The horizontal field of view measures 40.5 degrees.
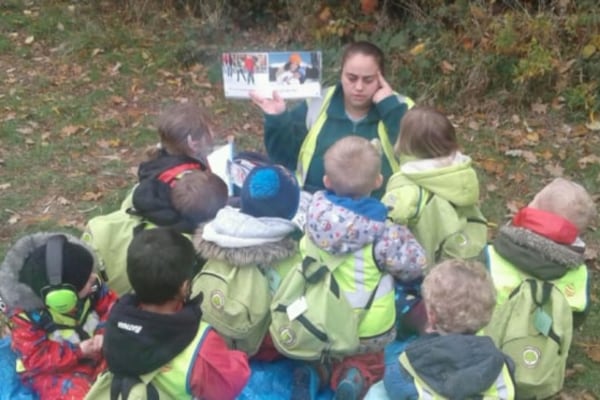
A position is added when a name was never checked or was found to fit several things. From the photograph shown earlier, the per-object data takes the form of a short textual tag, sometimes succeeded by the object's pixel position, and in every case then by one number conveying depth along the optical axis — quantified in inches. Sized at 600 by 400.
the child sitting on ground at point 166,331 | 124.6
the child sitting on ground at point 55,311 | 145.4
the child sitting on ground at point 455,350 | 120.6
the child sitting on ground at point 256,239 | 151.1
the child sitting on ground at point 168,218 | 168.6
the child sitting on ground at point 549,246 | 154.8
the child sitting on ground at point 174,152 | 172.4
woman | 193.8
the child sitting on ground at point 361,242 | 149.3
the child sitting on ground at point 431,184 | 169.3
